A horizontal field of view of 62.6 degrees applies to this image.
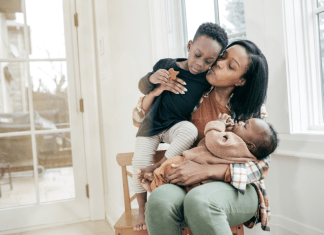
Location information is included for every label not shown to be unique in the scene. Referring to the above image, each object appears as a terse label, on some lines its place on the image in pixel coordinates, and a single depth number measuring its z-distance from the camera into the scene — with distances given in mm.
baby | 813
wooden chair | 930
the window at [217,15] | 1383
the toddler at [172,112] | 952
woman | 741
